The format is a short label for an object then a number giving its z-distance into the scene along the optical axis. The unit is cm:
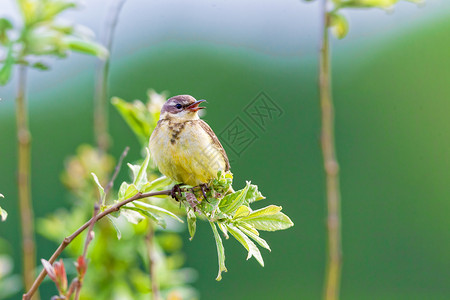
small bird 432
